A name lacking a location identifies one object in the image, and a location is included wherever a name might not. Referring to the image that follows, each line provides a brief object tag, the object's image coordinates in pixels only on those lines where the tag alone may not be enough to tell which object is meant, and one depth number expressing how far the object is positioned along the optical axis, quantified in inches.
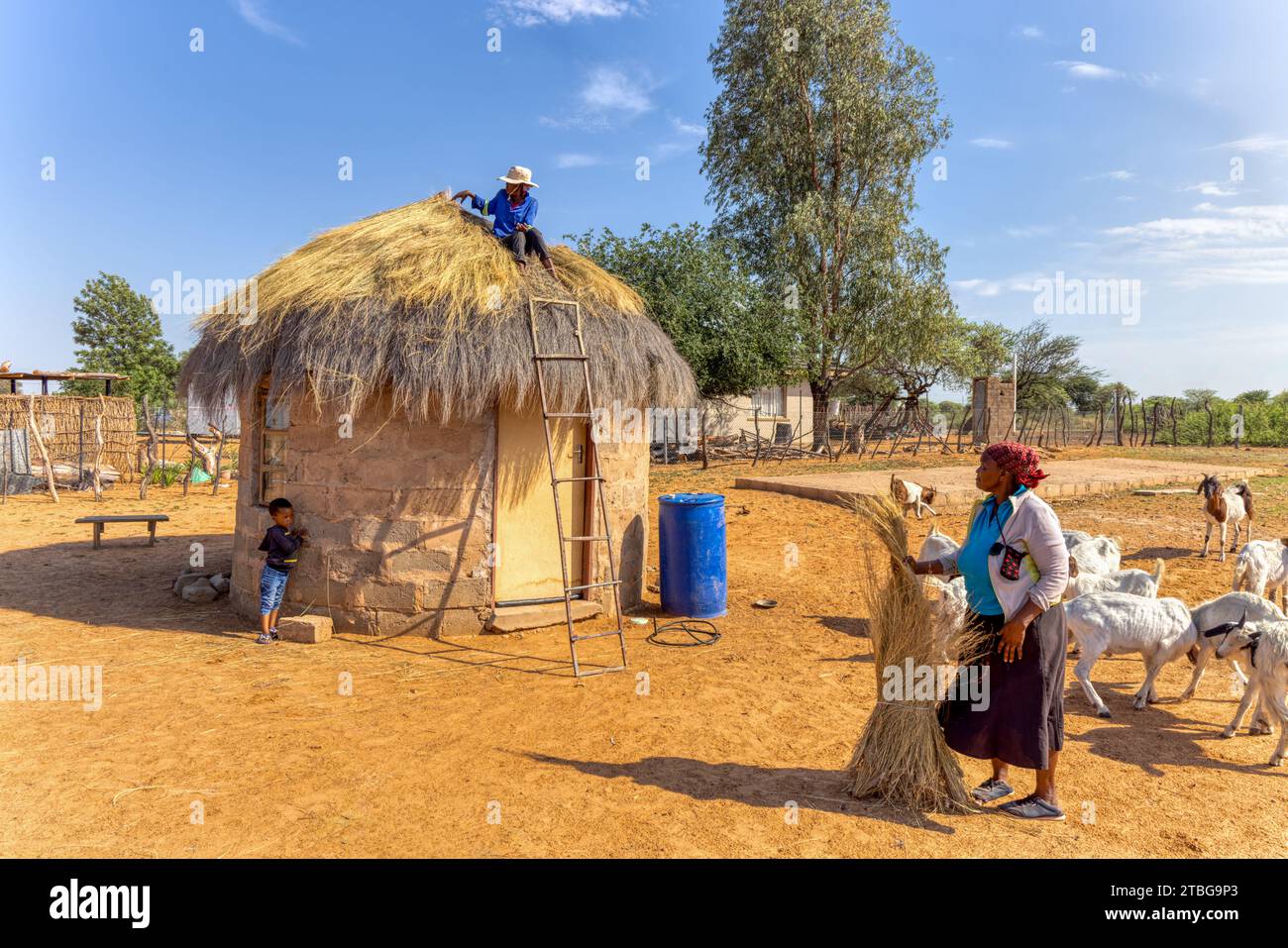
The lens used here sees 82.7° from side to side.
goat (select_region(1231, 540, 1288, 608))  267.4
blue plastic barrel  295.3
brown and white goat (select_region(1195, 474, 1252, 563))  366.3
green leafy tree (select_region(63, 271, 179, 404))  1453.0
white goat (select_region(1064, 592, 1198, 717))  197.0
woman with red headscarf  131.9
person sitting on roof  294.7
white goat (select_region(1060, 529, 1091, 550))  275.8
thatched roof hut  256.8
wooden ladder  242.4
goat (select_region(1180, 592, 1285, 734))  192.4
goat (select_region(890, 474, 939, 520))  450.3
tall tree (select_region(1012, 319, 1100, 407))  1502.2
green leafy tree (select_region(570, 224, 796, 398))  827.4
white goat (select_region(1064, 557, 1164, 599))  227.6
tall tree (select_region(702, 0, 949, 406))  957.2
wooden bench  420.8
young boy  261.7
